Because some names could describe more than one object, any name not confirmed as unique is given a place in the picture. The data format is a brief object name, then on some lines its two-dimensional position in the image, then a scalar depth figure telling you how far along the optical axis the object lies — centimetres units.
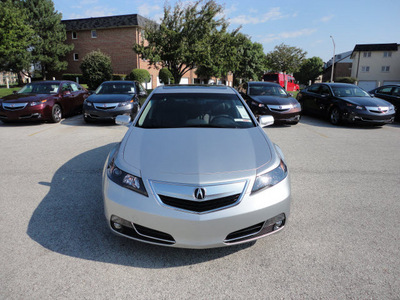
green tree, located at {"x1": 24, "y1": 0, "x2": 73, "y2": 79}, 3481
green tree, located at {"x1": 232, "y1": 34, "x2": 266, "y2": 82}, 5792
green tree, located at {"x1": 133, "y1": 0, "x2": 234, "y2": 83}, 2408
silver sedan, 237
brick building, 3638
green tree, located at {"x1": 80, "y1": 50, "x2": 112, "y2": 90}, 3112
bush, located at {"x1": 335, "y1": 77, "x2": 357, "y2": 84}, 4154
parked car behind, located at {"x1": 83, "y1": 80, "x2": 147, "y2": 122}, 965
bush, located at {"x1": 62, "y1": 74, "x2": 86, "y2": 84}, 3309
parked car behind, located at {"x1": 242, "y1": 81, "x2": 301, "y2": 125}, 1001
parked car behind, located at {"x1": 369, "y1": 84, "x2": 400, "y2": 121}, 1218
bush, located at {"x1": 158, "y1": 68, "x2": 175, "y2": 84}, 3708
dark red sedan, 964
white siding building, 5288
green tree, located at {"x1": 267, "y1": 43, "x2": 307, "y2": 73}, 5578
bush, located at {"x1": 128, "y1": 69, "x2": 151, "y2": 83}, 3322
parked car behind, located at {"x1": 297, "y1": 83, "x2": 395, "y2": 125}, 1009
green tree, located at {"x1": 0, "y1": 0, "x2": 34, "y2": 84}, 2561
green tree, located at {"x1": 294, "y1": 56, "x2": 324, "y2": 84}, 9638
